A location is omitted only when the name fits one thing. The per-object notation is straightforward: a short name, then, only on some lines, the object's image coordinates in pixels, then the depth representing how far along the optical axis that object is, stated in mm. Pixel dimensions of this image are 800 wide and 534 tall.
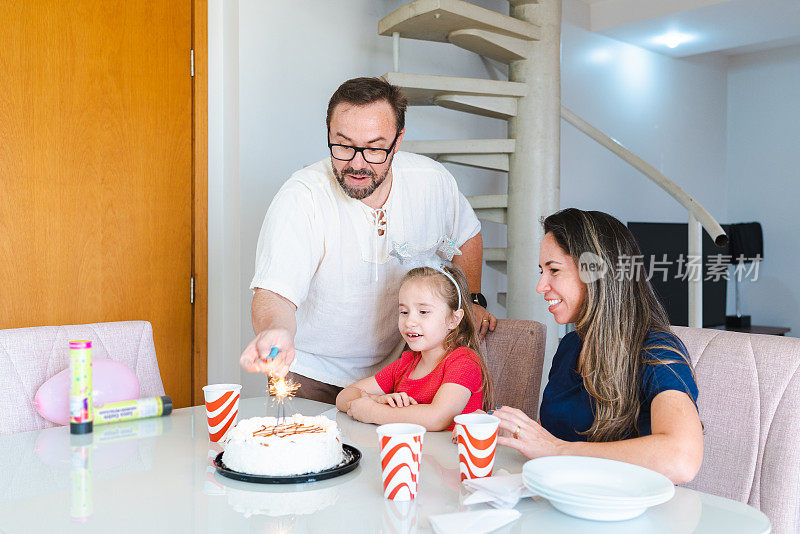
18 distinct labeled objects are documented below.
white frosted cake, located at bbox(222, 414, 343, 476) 1189
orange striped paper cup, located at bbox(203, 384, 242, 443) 1450
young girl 1716
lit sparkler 1293
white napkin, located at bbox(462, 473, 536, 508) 1053
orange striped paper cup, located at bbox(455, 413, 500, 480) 1132
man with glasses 1960
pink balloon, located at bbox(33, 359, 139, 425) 1742
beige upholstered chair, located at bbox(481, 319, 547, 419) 1931
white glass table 1010
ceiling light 5294
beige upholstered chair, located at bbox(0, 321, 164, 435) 1763
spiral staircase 3568
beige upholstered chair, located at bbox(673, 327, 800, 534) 1374
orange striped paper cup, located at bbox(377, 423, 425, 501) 1078
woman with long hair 1251
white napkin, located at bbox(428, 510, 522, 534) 961
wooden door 2590
